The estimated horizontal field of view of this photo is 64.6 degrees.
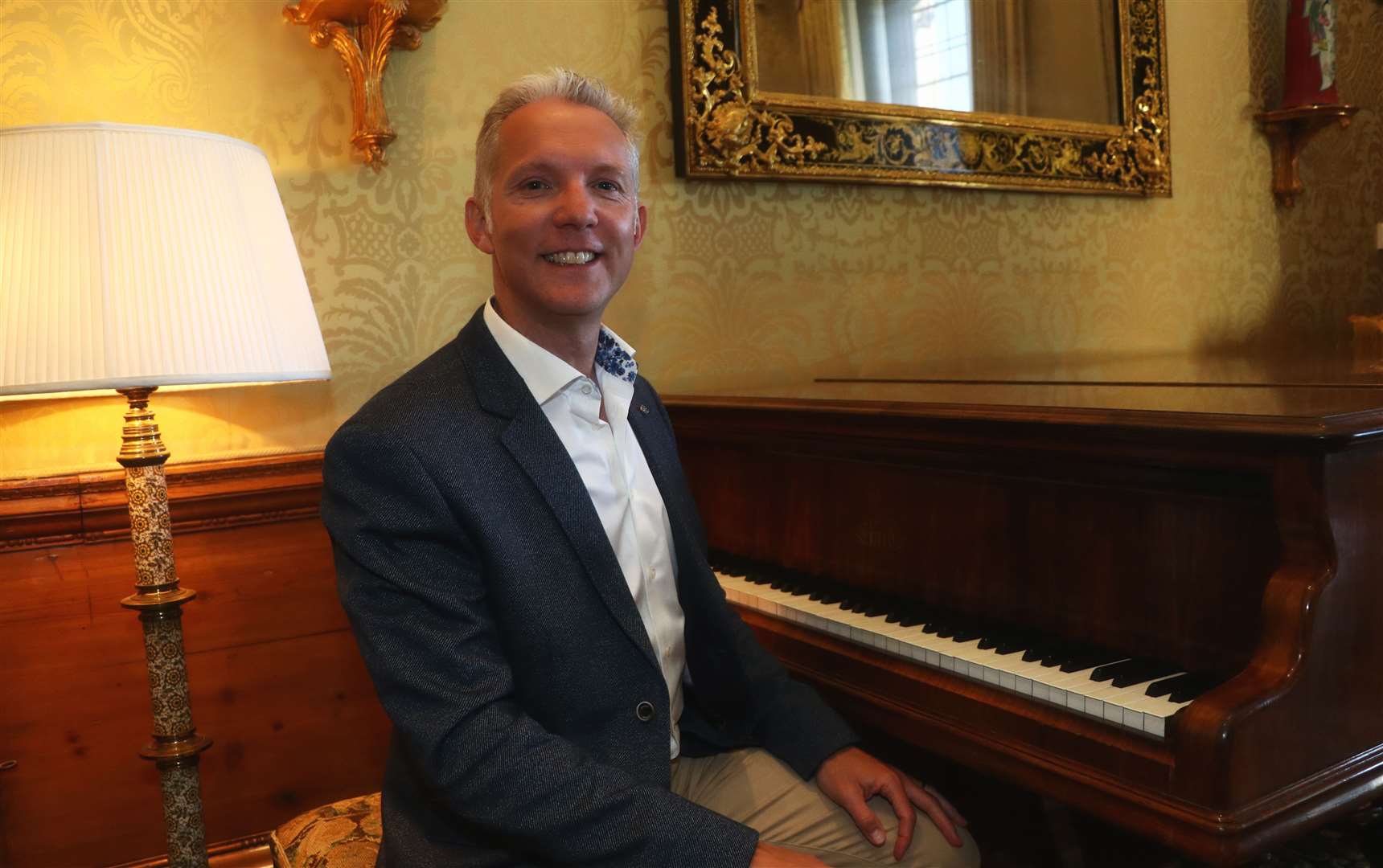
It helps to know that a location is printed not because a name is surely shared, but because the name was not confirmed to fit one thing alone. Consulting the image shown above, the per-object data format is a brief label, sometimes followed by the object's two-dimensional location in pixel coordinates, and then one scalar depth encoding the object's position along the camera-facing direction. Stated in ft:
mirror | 8.86
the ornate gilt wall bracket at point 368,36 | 7.16
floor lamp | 4.99
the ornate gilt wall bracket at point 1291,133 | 12.44
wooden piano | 4.25
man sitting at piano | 4.10
